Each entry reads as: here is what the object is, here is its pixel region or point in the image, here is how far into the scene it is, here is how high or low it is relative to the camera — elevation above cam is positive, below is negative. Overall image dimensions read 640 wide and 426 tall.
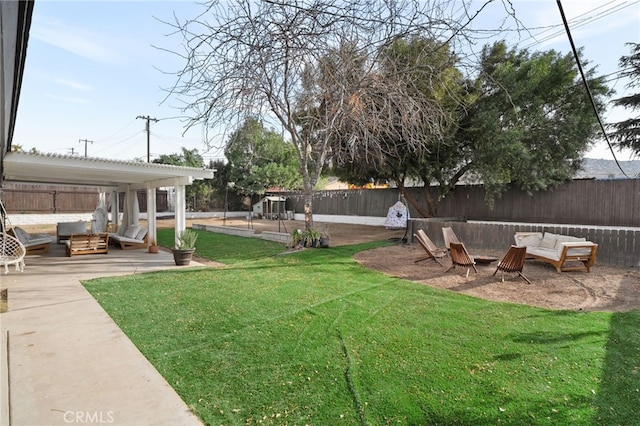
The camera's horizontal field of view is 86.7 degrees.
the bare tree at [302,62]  3.94 +2.25
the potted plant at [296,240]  11.18 -1.16
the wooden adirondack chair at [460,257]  7.41 -1.10
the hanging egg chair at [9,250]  6.20 -0.97
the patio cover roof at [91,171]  7.89 +0.87
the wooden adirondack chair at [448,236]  8.88 -0.81
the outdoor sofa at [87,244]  10.09 -1.28
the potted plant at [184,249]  8.62 -1.17
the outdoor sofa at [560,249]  7.64 -0.98
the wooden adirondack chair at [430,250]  8.44 -1.14
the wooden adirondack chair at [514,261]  6.79 -1.09
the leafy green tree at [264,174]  27.11 +2.48
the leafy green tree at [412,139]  6.01 +2.12
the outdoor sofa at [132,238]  11.67 -1.27
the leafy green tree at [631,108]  14.87 +4.56
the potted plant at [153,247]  11.05 -1.45
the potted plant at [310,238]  11.13 -1.09
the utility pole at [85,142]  36.81 +6.63
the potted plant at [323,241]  11.23 -1.21
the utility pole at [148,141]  26.56 +4.85
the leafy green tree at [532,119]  11.69 +3.17
